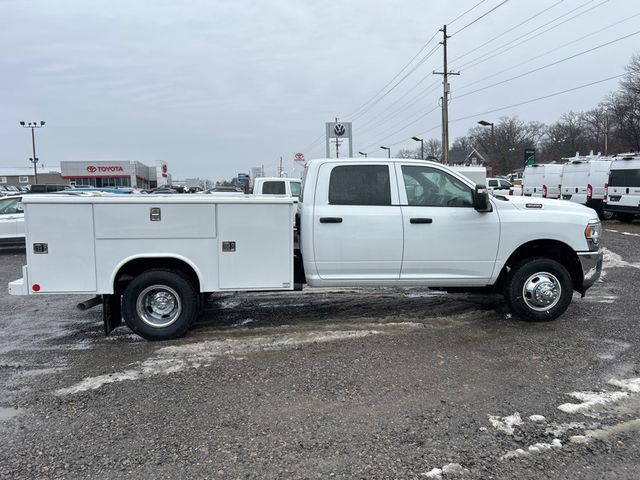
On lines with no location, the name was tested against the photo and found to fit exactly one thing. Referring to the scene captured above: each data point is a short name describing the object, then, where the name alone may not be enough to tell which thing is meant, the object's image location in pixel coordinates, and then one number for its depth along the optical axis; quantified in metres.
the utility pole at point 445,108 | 33.69
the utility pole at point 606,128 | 69.35
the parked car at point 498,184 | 33.87
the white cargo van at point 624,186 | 18.64
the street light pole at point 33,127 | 56.44
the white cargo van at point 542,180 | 23.73
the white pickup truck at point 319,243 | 5.47
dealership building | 81.81
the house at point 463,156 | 83.32
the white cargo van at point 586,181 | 20.84
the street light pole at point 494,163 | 85.00
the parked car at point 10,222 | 13.41
